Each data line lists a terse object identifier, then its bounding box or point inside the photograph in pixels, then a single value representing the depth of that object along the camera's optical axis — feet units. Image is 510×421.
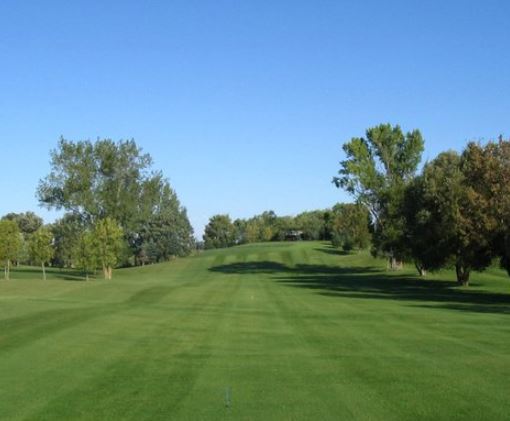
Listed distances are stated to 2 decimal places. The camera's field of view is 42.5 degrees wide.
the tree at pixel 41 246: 211.82
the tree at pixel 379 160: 243.81
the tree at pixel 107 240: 209.87
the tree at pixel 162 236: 357.59
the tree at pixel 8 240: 202.08
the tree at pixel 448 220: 120.37
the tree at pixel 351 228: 286.05
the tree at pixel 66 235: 258.57
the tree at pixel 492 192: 112.99
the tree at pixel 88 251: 208.95
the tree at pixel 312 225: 495.00
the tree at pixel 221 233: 577.02
